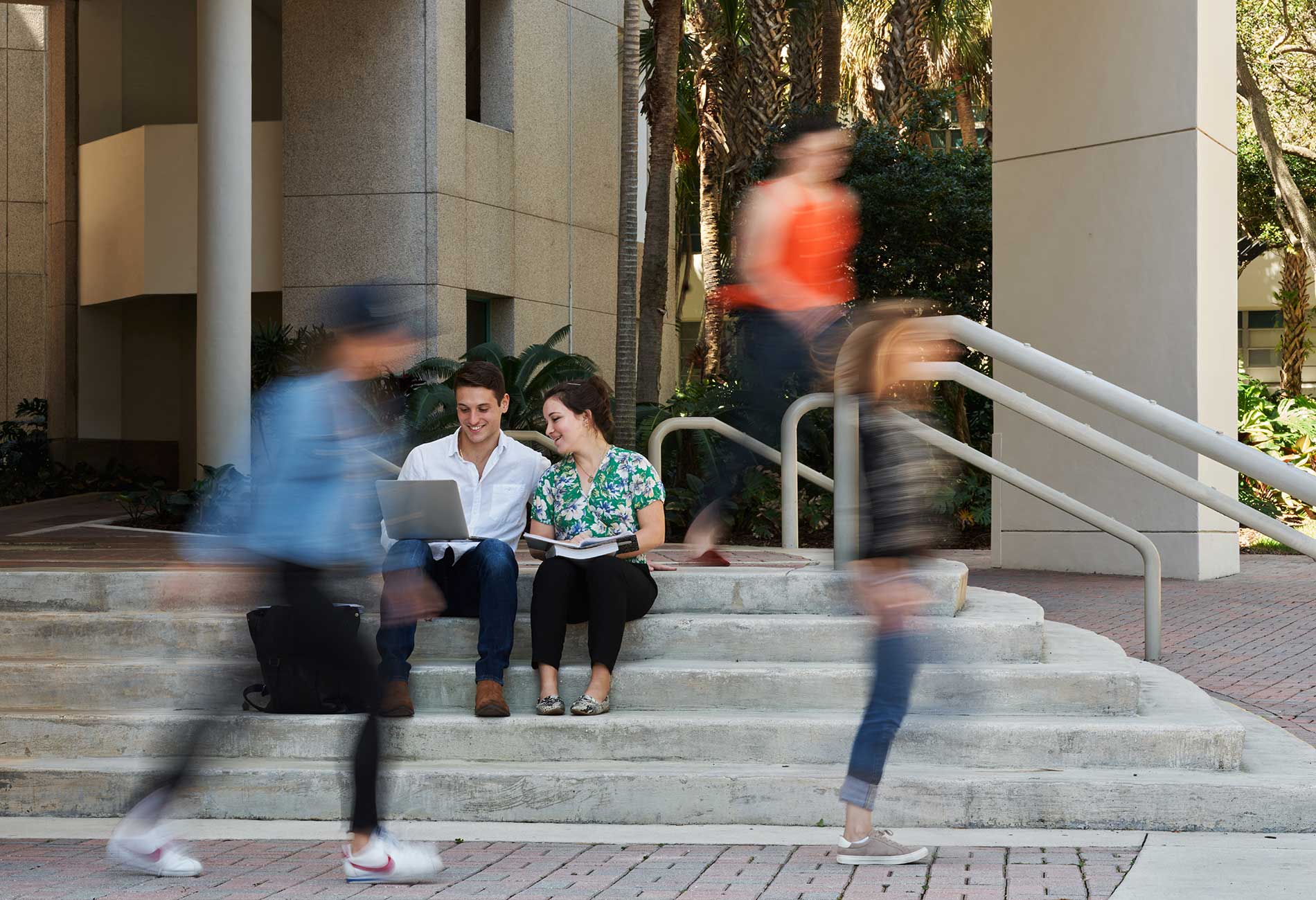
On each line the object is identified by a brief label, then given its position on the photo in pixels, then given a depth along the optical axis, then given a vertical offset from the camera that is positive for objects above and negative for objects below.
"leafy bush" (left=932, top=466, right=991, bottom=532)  16.12 -0.79
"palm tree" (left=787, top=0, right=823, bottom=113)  21.94 +6.10
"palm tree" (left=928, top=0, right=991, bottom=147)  28.19 +8.66
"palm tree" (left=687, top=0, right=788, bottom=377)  21.17 +5.40
